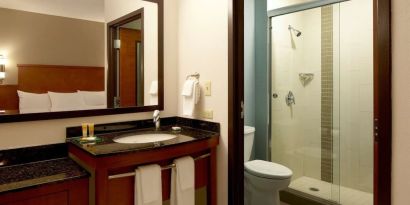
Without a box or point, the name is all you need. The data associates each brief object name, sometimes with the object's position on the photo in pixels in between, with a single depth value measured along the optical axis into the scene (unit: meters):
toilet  2.38
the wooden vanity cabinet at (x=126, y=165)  1.46
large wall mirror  1.62
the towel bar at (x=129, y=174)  1.53
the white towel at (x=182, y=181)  1.76
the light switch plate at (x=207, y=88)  2.10
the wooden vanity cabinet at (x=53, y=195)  1.28
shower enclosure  2.79
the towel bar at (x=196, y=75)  2.19
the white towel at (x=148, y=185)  1.59
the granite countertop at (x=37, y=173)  1.33
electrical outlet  2.10
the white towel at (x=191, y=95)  2.13
